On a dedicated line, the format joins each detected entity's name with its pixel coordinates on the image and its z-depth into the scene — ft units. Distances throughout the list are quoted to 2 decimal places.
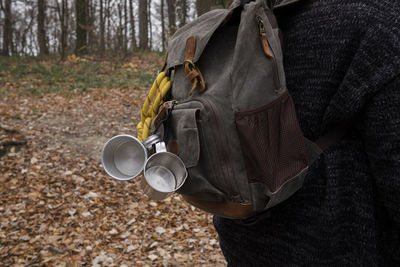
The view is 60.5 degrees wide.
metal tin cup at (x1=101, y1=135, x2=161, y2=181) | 3.31
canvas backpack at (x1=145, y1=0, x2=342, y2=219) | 3.21
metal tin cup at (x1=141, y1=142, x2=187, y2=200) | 3.24
